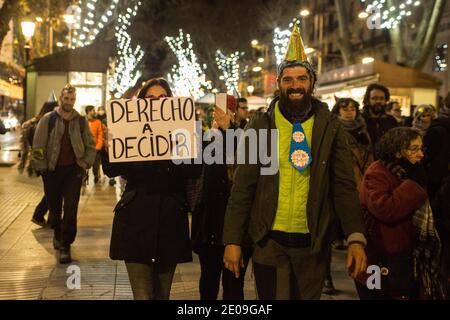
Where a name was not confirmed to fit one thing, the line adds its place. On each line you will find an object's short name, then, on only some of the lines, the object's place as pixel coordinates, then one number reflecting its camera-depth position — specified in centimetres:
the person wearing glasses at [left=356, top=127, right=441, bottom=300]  471
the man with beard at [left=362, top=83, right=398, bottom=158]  770
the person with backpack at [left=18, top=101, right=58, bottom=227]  951
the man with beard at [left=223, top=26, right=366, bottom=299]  377
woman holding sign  424
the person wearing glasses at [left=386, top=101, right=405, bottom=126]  1168
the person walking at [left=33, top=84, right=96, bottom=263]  765
